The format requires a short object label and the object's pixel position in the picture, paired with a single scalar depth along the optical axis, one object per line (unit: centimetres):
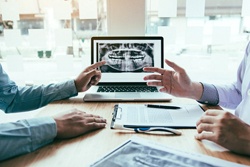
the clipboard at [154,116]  84
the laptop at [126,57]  132
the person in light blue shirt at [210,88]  100
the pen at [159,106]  100
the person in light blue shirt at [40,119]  68
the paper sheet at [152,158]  61
